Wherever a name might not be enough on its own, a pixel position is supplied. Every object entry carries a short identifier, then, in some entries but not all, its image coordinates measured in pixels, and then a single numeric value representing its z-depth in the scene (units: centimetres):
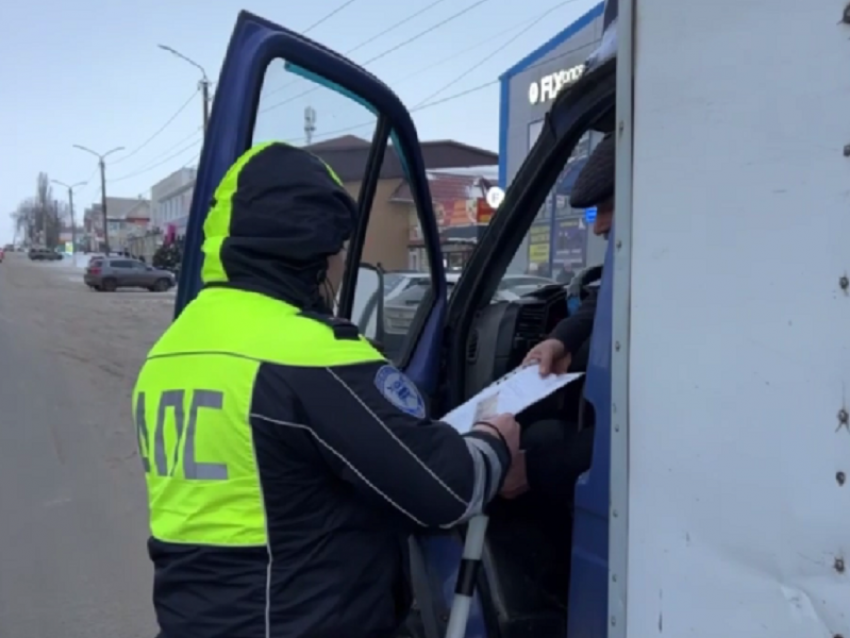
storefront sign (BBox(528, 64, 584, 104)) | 2025
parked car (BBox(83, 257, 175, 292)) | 3766
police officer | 160
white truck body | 123
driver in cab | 205
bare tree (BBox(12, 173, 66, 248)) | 11281
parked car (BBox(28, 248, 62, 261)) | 8419
